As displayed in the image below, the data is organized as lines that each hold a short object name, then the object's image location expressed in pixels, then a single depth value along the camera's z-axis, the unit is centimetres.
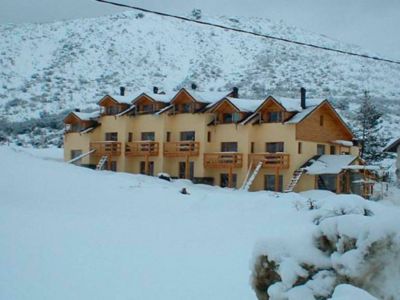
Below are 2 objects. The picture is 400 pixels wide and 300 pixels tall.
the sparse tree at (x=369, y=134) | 4878
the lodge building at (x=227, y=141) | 3784
